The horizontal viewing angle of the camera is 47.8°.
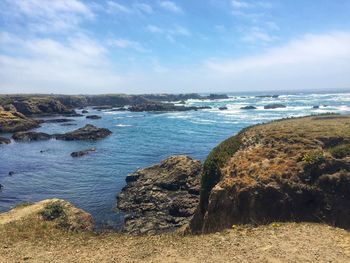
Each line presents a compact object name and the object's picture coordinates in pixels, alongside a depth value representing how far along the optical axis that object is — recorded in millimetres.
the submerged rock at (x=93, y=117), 114925
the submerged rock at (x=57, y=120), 108200
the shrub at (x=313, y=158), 19703
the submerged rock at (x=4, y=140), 71281
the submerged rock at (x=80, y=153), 56712
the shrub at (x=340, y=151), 19797
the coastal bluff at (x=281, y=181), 18312
